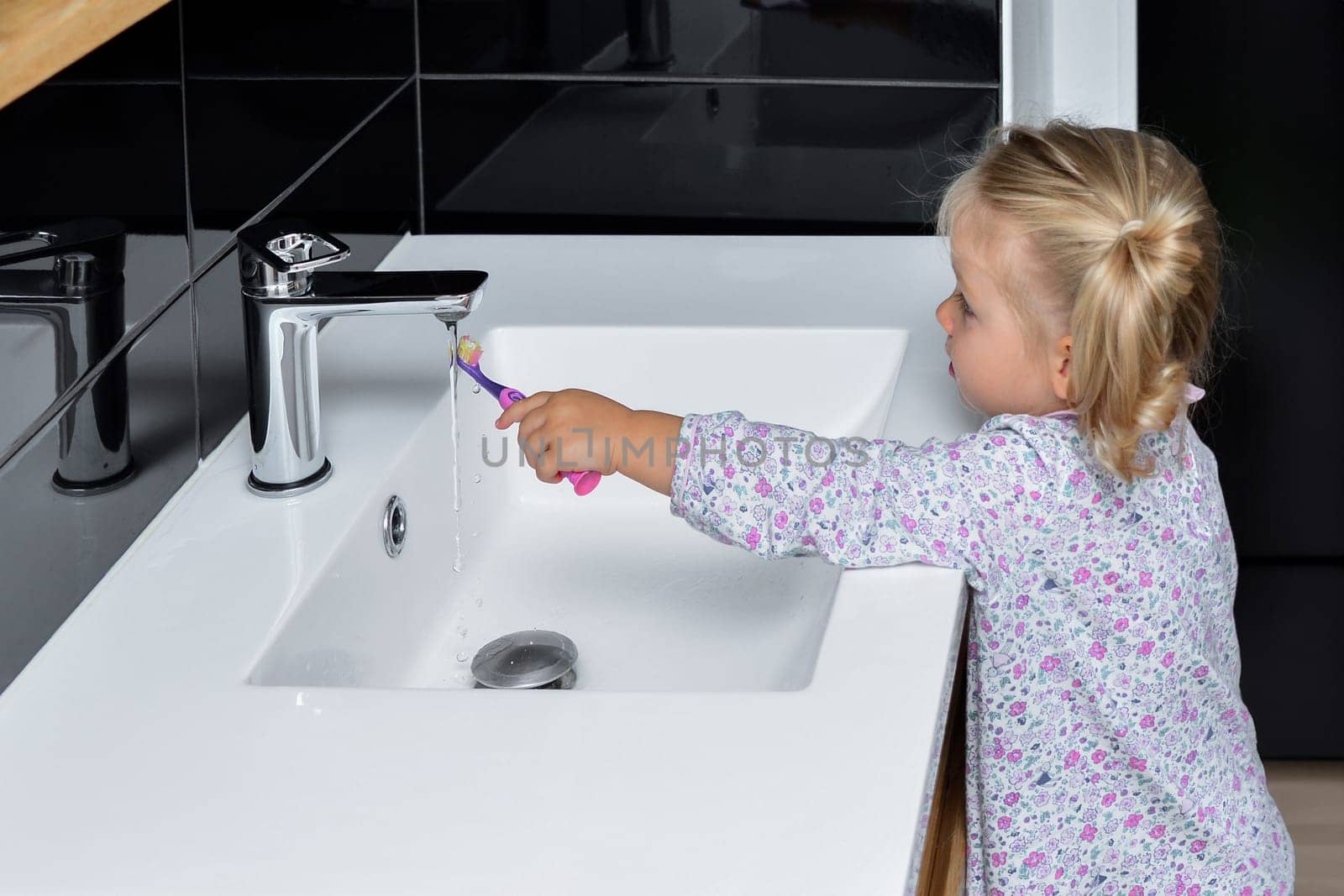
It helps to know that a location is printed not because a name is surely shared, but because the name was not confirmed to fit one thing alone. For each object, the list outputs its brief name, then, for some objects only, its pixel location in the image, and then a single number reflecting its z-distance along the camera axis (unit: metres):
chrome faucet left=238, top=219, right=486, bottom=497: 2.08
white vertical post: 2.57
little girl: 2.05
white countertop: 1.82
